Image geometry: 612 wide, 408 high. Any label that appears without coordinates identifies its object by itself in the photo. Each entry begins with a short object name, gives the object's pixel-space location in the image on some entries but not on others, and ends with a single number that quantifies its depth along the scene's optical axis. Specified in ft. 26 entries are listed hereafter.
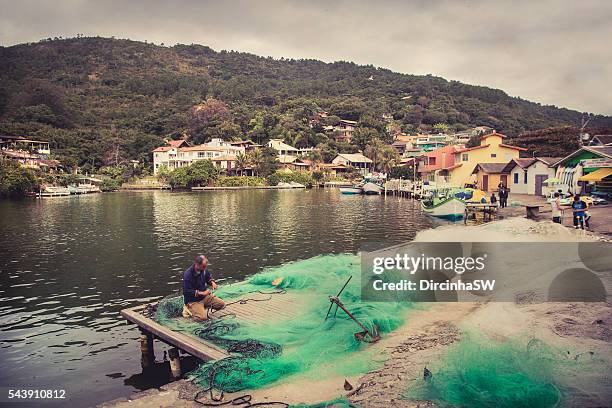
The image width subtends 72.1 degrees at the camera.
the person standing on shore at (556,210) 62.85
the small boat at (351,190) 215.72
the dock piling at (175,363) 28.40
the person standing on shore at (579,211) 58.59
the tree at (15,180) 201.57
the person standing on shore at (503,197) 102.94
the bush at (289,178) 279.28
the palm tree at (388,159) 301.02
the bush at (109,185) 263.29
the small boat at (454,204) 105.29
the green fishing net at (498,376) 16.66
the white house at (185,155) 303.27
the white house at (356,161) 310.86
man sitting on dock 30.14
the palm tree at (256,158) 286.66
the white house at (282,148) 317.01
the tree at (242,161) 287.69
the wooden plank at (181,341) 24.83
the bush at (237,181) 273.95
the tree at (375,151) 307.58
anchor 25.17
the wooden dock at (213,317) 26.01
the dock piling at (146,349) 31.09
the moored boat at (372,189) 215.72
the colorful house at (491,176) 145.07
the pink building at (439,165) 192.63
